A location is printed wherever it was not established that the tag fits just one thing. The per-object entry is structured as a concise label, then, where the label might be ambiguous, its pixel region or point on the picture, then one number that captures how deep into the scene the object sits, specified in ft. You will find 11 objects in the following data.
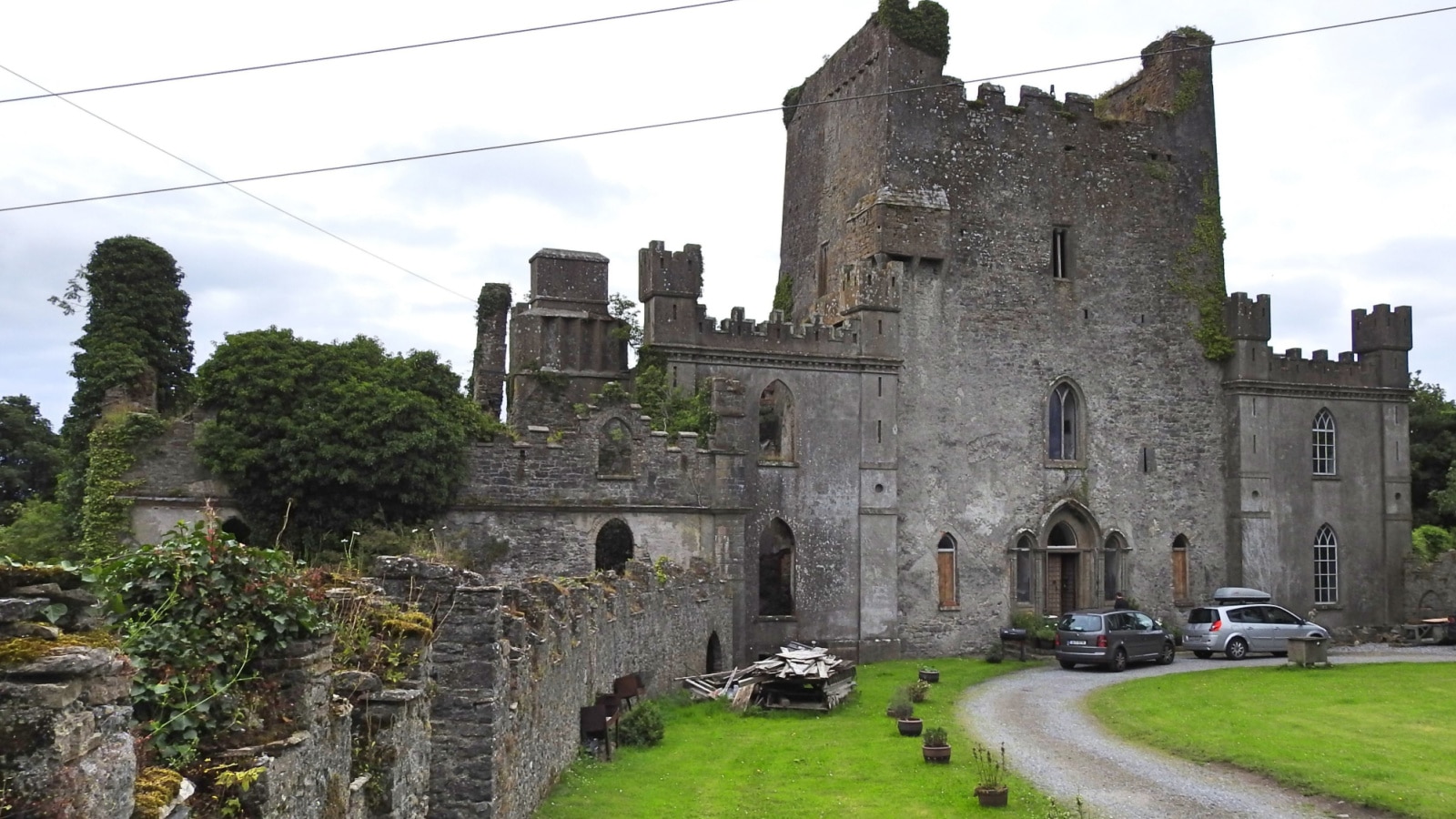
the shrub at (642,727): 63.05
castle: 99.91
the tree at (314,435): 82.79
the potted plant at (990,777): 50.98
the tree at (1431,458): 167.22
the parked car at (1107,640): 100.42
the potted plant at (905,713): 68.85
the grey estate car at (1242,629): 109.19
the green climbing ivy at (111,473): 81.66
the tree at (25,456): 139.25
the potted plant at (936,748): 59.98
